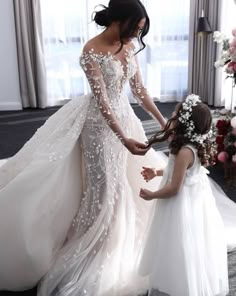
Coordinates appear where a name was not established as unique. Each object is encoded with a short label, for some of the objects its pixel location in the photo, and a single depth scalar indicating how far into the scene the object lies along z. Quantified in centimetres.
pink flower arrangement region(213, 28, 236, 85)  339
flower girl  181
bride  204
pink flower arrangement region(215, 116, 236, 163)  353
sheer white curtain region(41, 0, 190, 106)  600
